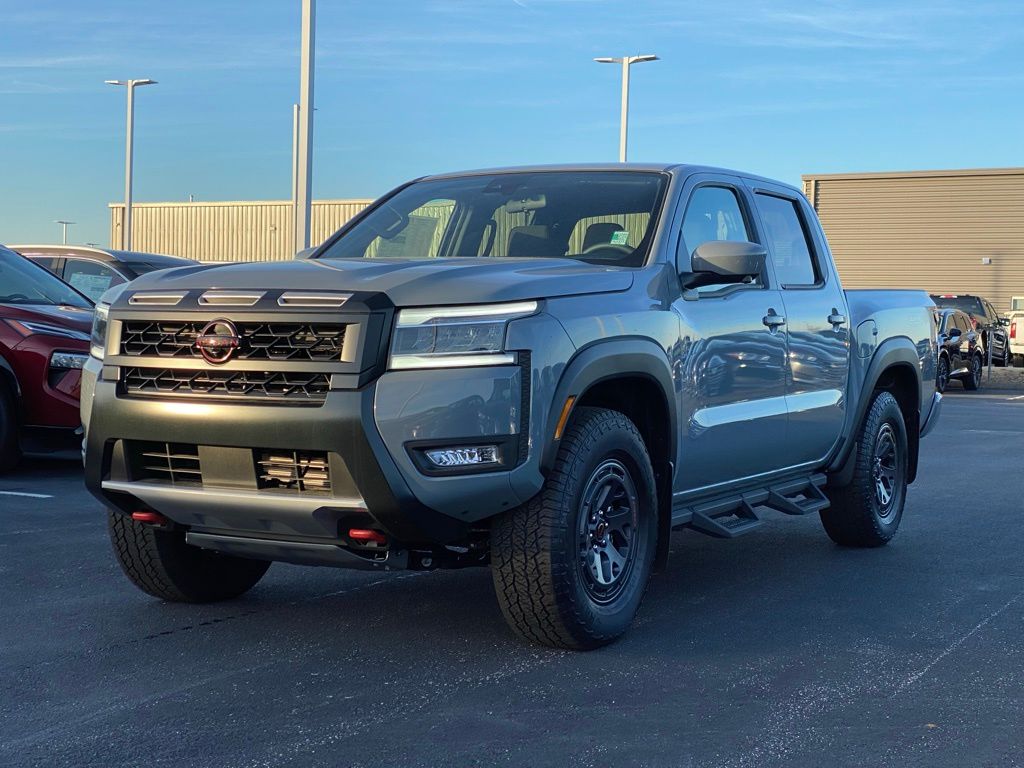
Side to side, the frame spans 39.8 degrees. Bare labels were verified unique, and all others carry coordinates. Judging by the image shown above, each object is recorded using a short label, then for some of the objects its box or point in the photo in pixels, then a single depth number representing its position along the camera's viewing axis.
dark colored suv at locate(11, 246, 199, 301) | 13.47
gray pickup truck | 4.76
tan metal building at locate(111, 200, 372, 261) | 60.81
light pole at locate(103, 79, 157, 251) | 43.38
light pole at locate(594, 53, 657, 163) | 33.66
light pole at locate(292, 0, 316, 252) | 18.47
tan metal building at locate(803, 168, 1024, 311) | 47.78
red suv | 10.09
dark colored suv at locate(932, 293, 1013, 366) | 28.11
